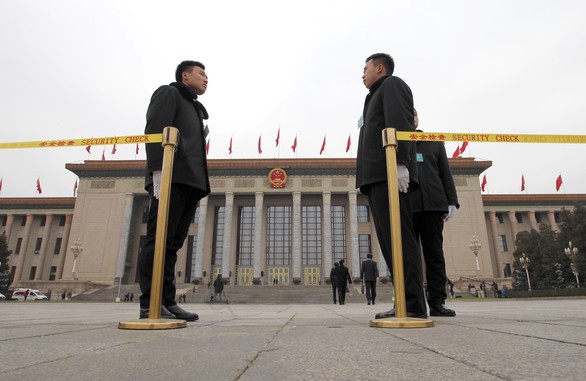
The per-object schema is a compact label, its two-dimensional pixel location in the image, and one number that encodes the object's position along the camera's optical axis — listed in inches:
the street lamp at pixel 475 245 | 1129.4
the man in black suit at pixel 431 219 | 161.6
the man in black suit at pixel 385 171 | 120.2
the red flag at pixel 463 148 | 1401.3
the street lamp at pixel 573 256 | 1037.3
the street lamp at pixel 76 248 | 1216.2
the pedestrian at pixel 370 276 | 499.2
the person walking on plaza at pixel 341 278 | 552.4
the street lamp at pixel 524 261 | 1208.9
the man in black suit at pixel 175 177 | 126.5
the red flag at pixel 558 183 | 1408.0
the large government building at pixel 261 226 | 1425.9
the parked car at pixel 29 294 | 1301.7
